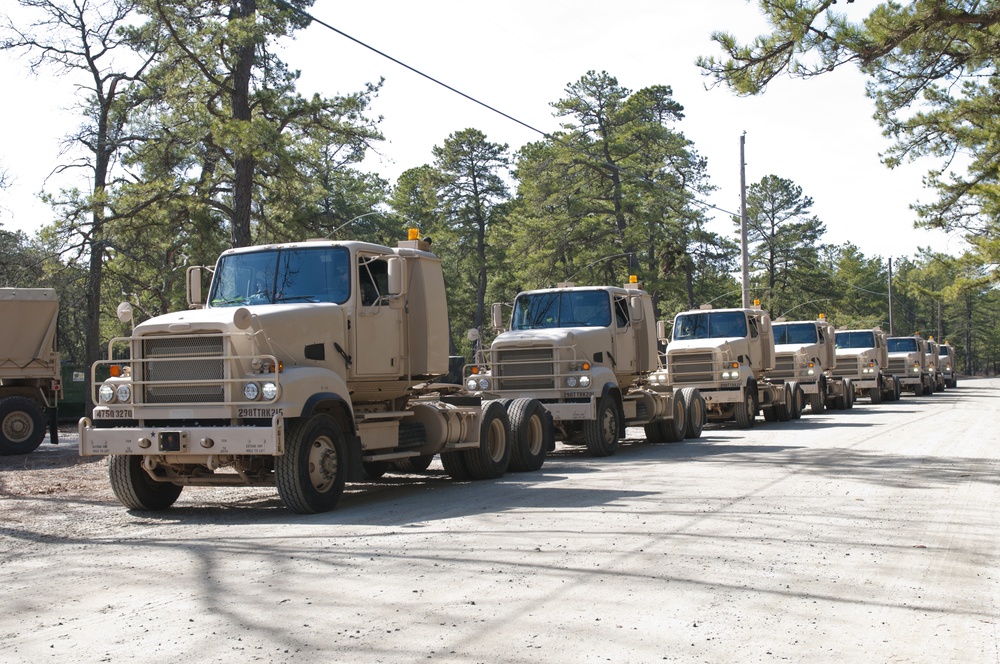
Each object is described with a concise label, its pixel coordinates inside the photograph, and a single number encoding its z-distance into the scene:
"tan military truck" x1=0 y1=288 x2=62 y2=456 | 19.77
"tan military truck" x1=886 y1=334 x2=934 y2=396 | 47.47
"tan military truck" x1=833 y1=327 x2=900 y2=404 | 38.62
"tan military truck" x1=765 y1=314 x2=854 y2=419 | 30.62
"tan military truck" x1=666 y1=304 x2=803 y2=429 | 24.16
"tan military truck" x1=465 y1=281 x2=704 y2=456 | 17.25
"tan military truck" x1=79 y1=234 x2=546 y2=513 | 10.26
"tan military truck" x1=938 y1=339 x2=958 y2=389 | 61.38
